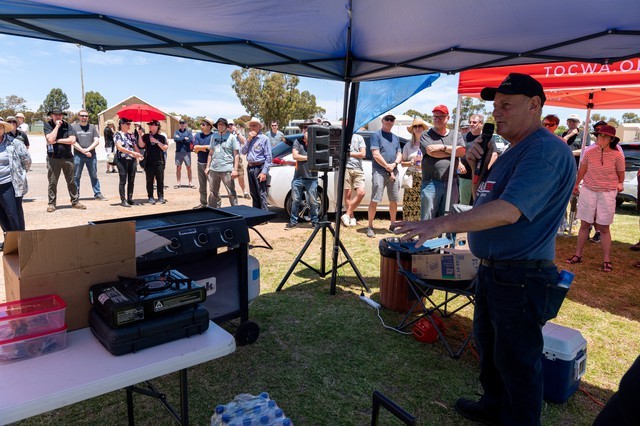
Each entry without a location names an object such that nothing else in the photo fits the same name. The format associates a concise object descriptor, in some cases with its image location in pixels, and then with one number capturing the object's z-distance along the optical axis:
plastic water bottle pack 1.76
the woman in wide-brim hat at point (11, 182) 5.00
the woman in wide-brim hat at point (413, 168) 6.68
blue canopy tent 2.52
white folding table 1.30
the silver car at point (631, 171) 9.61
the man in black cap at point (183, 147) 11.32
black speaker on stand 4.49
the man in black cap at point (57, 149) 7.93
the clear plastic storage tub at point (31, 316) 1.54
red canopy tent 5.02
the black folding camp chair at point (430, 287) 3.25
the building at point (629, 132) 26.05
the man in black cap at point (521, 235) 1.89
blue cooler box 2.72
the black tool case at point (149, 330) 1.57
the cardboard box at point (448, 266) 3.36
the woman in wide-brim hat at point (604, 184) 5.45
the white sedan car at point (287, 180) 7.61
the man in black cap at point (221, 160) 7.71
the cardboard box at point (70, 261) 1.67
